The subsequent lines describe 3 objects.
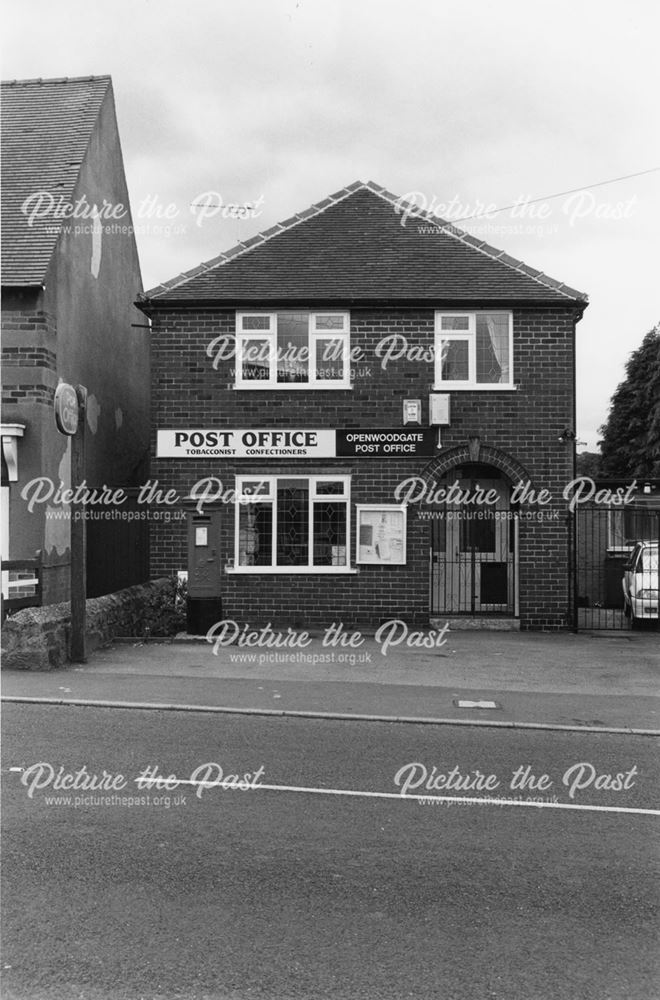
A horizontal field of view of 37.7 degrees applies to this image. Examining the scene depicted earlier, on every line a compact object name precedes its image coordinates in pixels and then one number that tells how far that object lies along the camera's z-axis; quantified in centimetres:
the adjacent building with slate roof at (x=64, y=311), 1455
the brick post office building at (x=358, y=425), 1709
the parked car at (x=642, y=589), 1759
